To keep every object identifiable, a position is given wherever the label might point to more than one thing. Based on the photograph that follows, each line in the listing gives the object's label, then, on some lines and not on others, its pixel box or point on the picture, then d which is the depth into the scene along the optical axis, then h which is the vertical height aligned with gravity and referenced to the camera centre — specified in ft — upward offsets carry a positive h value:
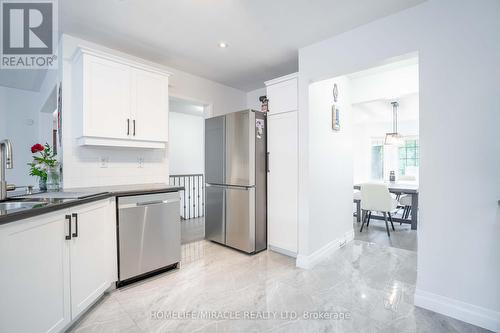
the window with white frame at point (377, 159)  22.76 +0.68
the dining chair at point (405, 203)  15.29 -2.46
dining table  13.37 -1.58
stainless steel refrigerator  10.00 -0.59
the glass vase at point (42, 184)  7.61 -0.58
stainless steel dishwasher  7.23 -2.31
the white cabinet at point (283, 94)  9.46 +3.09
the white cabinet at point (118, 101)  7.43 +2.30
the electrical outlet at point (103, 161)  8.71 +0.20
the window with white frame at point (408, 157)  21.26 +0.82
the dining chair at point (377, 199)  12.84 -1.89
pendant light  16.84 +2.06
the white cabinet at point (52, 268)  3.98 -2.14
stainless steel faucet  5.73 +0.16
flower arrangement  7.48 +0.08
